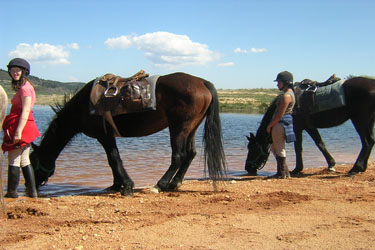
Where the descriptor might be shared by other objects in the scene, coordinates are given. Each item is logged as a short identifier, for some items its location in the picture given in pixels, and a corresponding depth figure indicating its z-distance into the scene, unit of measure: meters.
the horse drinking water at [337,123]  7.87
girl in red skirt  5.30
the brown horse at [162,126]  6.20
